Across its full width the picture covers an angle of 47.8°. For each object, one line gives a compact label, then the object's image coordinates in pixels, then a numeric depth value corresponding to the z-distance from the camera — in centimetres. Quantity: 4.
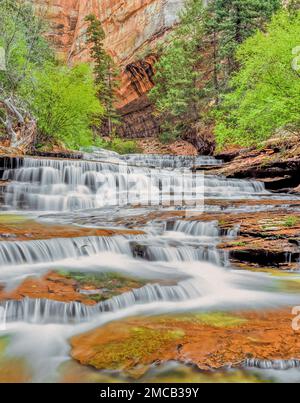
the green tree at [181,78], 2916
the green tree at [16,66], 1731
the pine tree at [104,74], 3638
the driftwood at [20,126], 1719
